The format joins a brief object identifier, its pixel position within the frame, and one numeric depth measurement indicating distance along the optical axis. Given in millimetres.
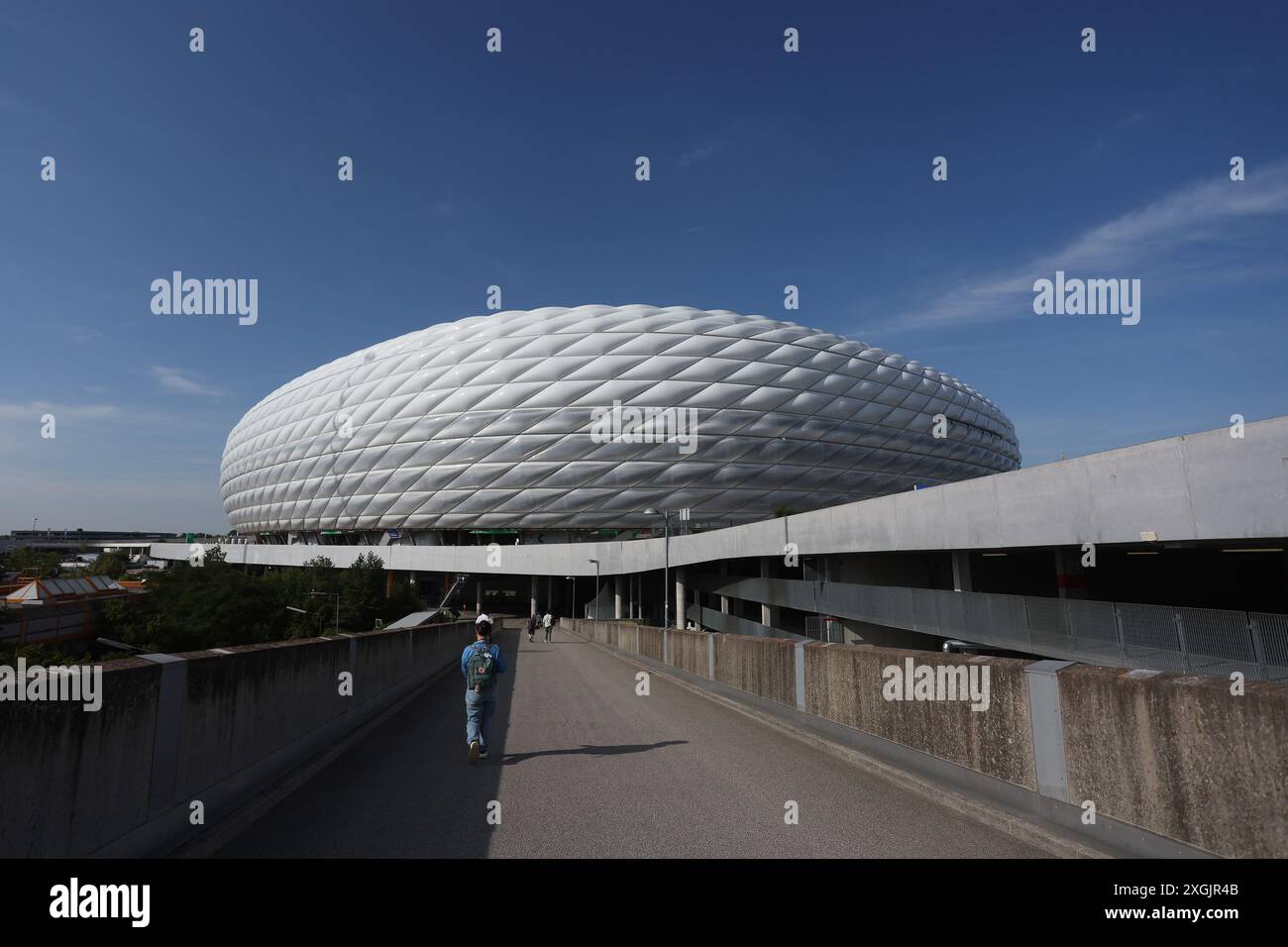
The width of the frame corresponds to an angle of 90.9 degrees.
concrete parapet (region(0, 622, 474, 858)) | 3307
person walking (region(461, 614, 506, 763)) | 7234
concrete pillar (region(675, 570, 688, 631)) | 40875
